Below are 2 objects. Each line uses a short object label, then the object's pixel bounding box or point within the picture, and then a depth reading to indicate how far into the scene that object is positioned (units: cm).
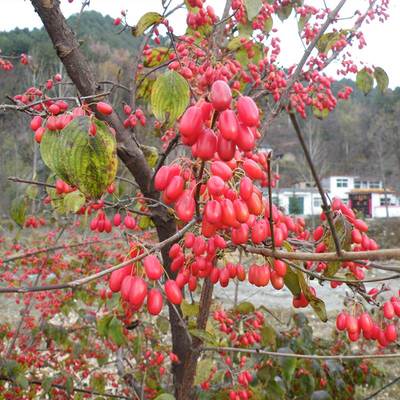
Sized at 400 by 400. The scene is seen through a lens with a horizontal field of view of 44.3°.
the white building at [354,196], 2574
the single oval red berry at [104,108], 35
